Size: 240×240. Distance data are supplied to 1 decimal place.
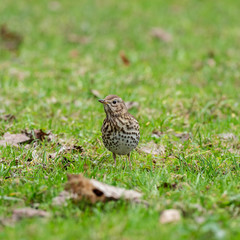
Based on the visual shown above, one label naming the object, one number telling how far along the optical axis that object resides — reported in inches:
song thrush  430.6
